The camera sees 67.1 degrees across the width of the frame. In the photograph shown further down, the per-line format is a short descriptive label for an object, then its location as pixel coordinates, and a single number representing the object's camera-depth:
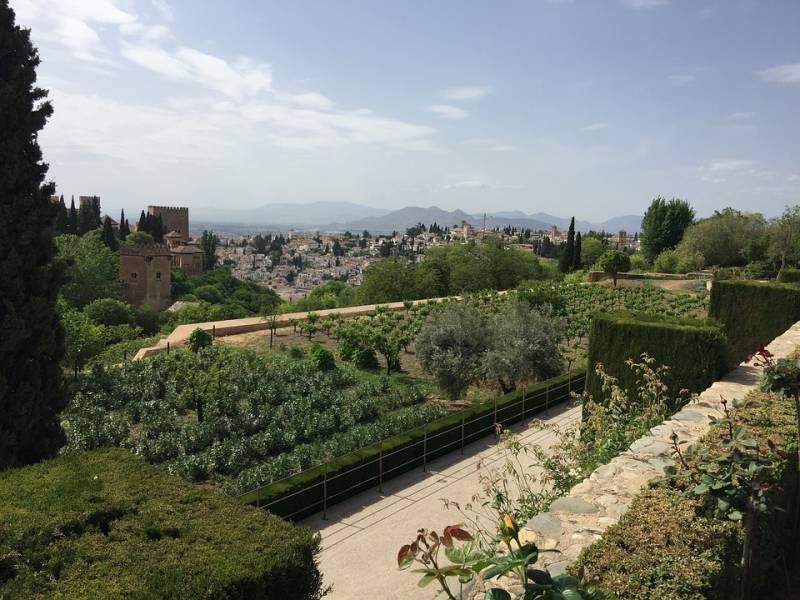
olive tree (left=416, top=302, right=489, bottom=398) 14.48
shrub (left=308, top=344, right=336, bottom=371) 17.20
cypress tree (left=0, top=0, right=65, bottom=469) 8.53
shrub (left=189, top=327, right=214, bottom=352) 19.73
